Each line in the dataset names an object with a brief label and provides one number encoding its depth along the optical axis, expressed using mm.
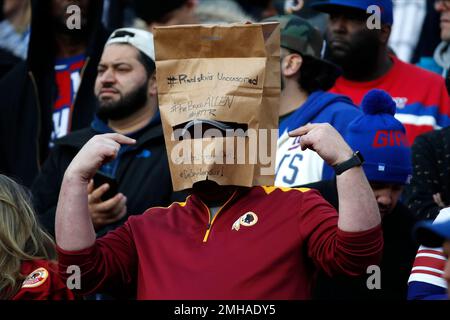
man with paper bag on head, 7609
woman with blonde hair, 8742
